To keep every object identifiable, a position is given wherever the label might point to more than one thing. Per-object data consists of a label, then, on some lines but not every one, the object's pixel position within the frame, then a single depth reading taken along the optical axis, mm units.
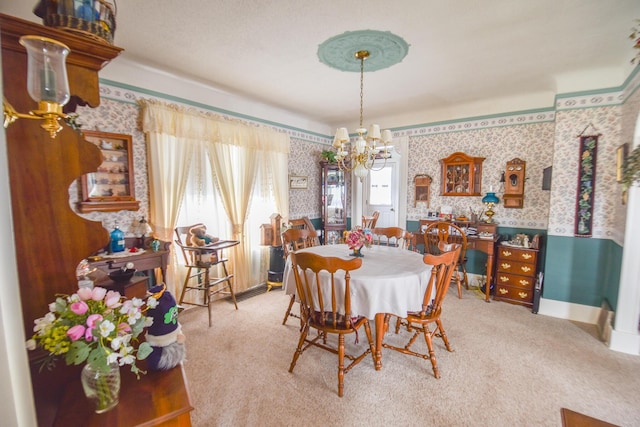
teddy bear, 3109
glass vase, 909
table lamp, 3949
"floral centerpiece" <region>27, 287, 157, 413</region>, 835
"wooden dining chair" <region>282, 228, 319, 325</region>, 3133
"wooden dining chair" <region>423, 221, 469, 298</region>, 3848
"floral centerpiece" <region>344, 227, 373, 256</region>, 2512
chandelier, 2740
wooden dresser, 3486
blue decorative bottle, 2654
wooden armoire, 890
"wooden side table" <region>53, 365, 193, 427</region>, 899
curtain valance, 2986
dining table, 2027
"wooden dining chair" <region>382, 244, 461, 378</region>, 2053
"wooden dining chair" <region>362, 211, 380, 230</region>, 4734
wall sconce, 765
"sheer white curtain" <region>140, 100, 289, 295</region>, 3086
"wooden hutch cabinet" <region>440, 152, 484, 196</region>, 4234
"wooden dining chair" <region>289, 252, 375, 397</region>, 1883
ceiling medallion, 2342
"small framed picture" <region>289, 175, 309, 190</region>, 4727
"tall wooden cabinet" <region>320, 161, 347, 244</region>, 5125
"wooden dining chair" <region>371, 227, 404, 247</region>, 3451
